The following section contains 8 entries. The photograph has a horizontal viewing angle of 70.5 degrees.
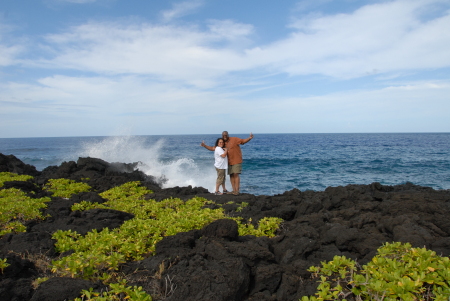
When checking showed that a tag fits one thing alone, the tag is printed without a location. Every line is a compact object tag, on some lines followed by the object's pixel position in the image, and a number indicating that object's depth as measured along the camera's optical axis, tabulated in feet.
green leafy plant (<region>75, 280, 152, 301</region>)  11.05
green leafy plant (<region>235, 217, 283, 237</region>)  20.22
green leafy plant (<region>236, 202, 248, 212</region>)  26.89
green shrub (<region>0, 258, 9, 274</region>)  12.95
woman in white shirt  35.31
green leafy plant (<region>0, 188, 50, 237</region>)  20.20
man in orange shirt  35.83
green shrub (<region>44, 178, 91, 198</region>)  32.17
